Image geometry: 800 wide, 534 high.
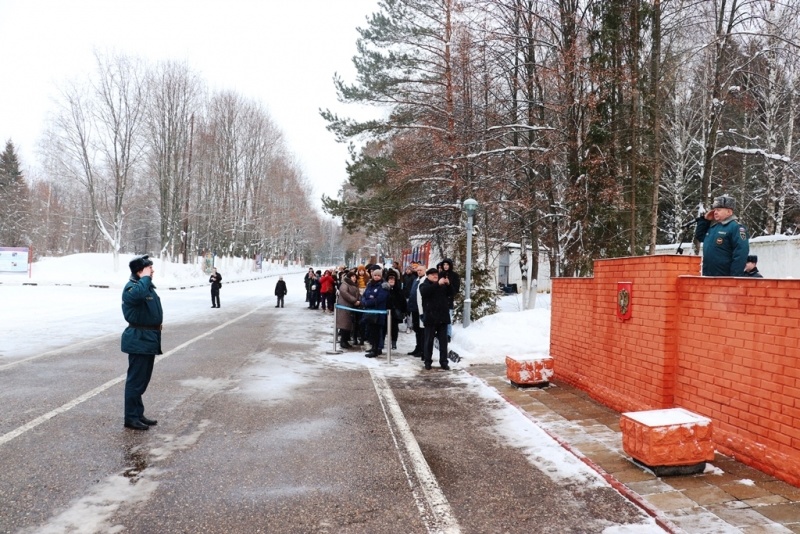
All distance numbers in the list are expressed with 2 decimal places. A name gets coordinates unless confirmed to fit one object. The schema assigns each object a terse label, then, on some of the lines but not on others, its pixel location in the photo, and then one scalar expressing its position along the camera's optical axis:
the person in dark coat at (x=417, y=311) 10.69
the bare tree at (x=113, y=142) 36.94
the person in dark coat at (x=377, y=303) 10.52
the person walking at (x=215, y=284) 21.00
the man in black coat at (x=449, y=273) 9.59
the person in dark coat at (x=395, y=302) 11.45
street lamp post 12.42
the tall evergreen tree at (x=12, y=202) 59.66
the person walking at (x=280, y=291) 23.16
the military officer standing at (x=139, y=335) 5.43
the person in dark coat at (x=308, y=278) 24.09
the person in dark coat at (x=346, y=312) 11.29
